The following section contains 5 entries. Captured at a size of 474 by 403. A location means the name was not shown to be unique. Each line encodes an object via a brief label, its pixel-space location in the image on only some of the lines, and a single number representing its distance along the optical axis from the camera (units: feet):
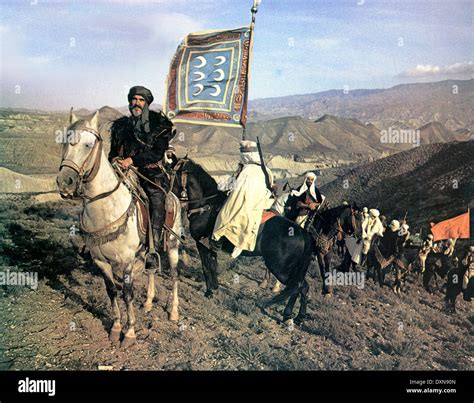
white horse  17.99
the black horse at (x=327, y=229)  27.73
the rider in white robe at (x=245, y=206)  24.58
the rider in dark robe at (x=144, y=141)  22.38
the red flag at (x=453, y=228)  28.09
